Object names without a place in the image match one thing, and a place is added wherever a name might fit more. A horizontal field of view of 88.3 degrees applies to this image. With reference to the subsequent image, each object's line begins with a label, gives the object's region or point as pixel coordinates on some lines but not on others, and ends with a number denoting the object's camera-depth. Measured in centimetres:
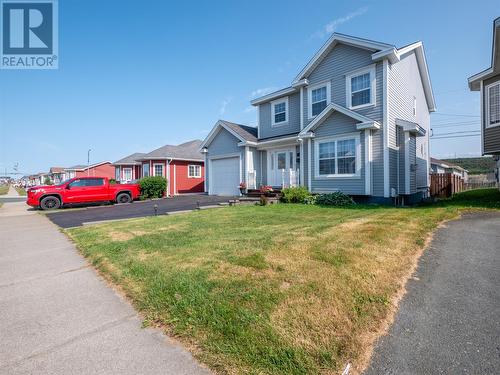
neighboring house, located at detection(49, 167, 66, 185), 5572
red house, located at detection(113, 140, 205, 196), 2305
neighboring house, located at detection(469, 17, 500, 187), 1099
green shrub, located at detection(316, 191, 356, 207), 1172
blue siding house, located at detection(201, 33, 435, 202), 1184
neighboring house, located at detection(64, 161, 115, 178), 4200
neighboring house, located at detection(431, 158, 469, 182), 3447
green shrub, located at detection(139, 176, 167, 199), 1938
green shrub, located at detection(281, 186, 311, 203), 1276
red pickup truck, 1424
